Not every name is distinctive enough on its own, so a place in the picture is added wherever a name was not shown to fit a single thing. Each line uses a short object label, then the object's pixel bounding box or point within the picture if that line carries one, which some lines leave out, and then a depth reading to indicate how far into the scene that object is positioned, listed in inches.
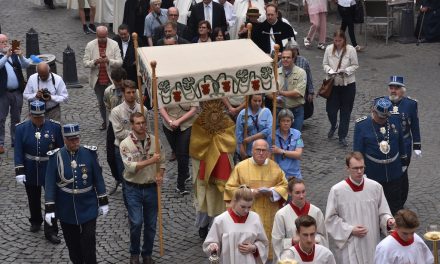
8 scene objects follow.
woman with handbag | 624.4
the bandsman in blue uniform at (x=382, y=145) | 489.1
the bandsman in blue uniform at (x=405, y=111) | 514.9
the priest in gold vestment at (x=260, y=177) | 447.5
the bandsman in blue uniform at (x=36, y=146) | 492.1
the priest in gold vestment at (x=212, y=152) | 481.1
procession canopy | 453.1
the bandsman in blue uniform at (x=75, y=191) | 447.5
